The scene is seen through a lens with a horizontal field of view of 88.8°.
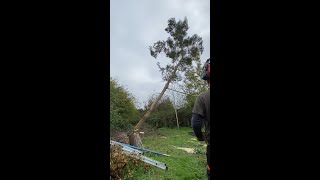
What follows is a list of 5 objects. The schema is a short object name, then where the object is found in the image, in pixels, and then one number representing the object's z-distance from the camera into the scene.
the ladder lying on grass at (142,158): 2.90
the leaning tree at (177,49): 7.74
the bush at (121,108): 5.64
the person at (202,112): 1.02
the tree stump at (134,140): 4.85
